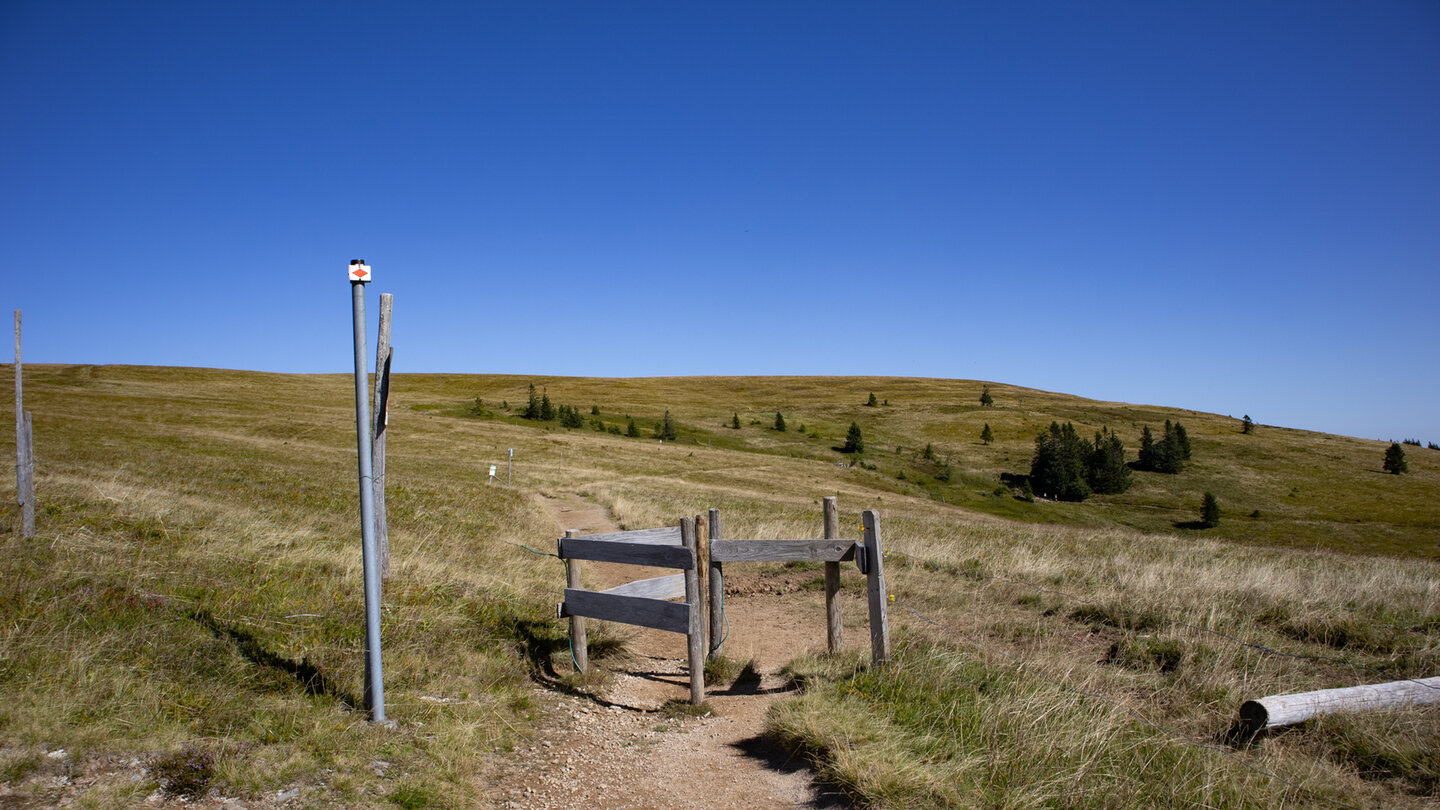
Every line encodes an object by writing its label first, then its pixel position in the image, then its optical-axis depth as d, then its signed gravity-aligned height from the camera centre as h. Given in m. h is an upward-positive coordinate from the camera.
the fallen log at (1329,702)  5.16 -2.33
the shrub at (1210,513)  57.59 -10.02
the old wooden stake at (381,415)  5.48 -0.24
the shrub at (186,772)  4.05 -2.23
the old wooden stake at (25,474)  8.70 -1.12
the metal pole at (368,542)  4.96 -1.10
